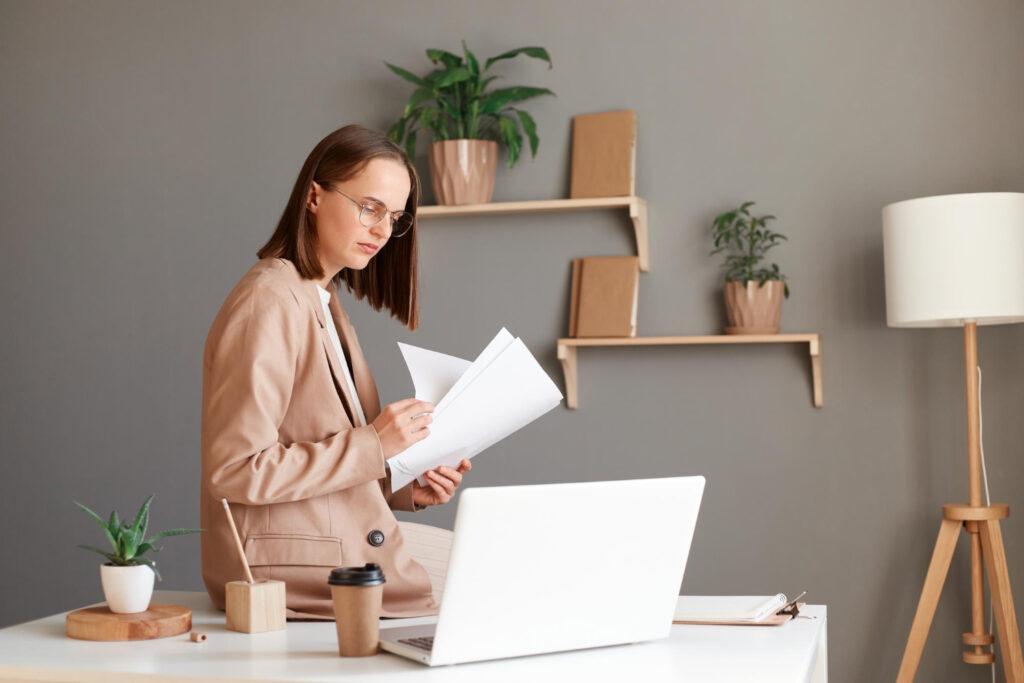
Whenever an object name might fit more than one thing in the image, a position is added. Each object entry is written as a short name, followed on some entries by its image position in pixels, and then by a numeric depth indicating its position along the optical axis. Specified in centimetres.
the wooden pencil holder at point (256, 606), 147
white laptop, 122
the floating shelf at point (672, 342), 312
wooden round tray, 144
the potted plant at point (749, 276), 313
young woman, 154
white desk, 122
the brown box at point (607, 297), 328
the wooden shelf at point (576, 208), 325
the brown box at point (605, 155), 330
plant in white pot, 148
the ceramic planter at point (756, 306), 312
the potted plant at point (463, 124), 333
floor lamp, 268
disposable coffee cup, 128
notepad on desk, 154
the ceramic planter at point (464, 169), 335
